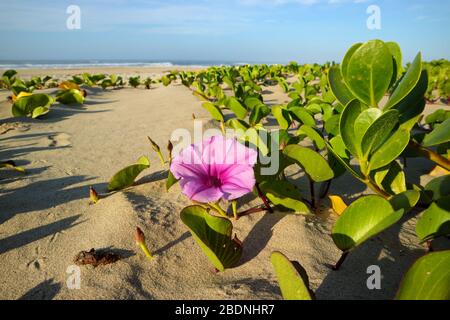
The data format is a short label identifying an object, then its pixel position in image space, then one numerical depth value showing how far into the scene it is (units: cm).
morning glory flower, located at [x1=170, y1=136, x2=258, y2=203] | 16
